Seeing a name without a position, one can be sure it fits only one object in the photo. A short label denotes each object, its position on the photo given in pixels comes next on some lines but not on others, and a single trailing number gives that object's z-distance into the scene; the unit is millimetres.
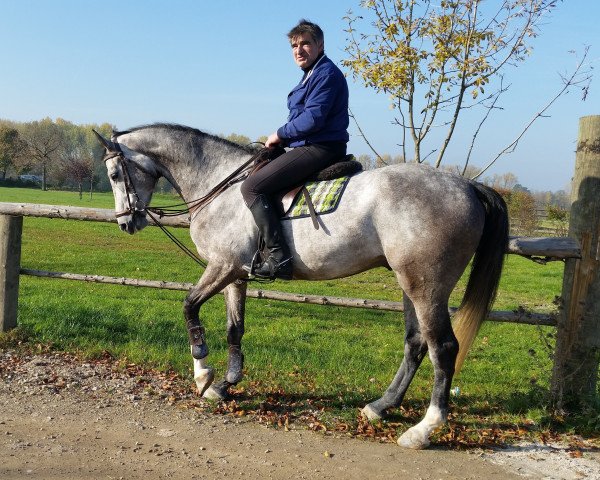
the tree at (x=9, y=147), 73250
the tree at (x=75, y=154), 63031
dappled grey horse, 4207
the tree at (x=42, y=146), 75312
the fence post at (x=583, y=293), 4887
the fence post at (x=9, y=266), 6336
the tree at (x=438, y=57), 8328
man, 4449
